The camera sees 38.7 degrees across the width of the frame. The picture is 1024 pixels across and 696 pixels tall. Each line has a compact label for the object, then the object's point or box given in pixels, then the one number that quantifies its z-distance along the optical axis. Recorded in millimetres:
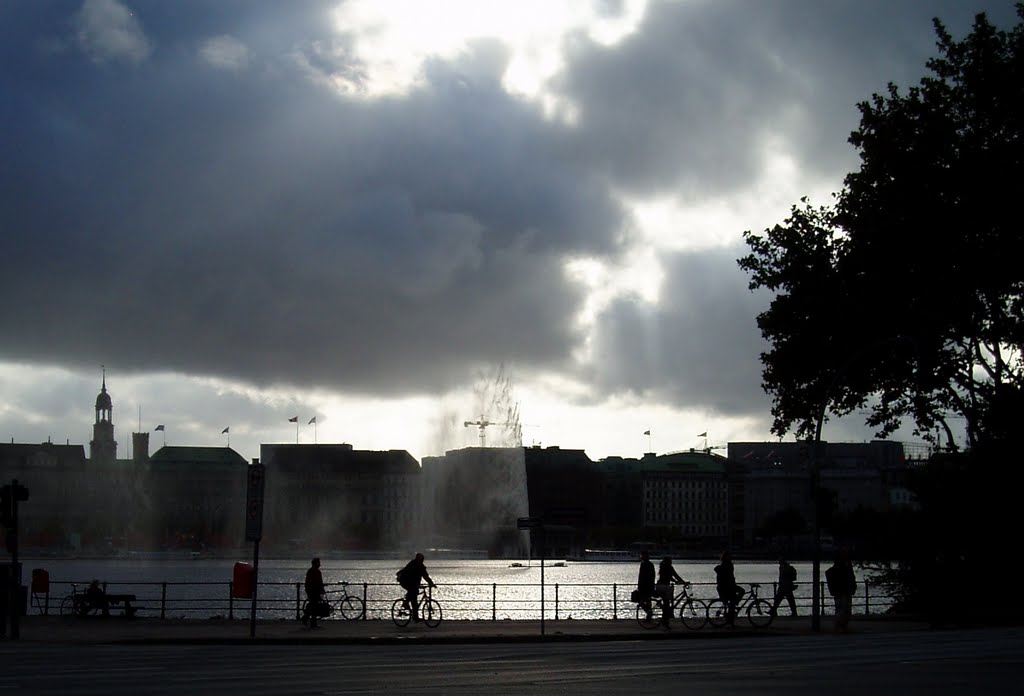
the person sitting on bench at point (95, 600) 43000
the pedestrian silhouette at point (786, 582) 41844
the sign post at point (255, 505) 33966
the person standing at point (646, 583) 39594
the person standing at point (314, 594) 38281
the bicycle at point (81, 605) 43406
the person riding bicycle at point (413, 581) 39719
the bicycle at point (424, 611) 39500
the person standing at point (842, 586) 37531
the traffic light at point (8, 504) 35125
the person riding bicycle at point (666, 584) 38938
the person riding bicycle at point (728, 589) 38844
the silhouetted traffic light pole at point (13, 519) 34719
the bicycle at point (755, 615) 39281
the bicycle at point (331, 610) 38531
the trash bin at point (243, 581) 39406
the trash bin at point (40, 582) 43875
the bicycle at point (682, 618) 39344
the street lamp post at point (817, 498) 38219
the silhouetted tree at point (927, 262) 48531
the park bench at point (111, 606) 42500
